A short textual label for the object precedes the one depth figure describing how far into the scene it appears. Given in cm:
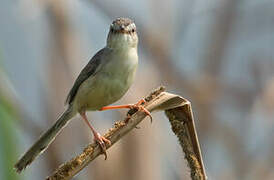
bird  330
